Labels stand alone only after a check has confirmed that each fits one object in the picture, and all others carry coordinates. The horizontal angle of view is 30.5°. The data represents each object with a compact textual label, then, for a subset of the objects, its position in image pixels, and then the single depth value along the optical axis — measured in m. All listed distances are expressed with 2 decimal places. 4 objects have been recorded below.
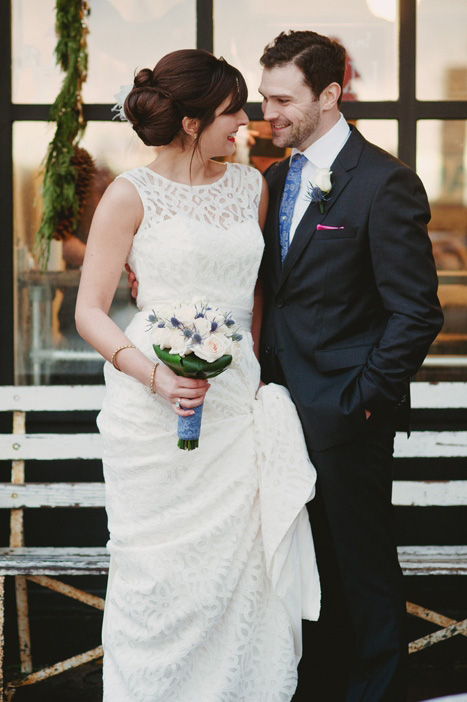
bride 2.85
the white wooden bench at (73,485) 3.59
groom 2.79
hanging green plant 3.96
